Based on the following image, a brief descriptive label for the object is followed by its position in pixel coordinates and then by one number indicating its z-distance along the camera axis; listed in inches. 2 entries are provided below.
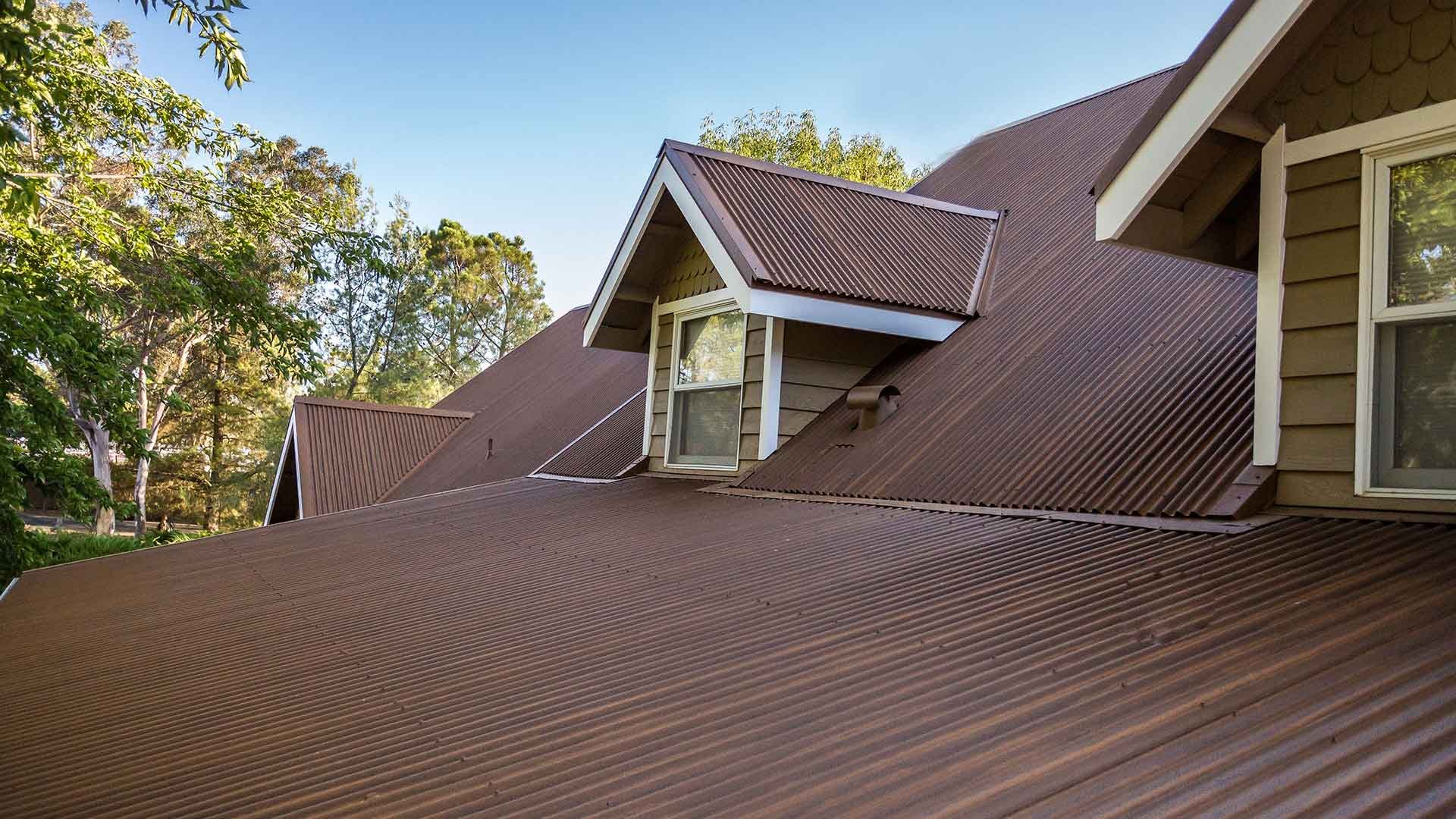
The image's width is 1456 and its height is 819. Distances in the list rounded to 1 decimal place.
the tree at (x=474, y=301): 1812.3
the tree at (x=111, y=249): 438.3
